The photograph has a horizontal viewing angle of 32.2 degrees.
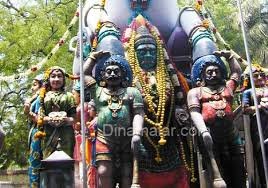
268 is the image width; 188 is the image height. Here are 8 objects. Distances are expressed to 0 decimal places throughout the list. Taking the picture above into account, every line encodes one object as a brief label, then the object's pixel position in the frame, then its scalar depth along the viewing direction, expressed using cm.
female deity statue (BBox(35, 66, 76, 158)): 549
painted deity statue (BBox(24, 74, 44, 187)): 581
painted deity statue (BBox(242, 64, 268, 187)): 566
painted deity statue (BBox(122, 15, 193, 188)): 566
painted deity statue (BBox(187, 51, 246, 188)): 525
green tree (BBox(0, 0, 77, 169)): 1292
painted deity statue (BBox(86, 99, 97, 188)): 535
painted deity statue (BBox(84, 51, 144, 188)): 497
